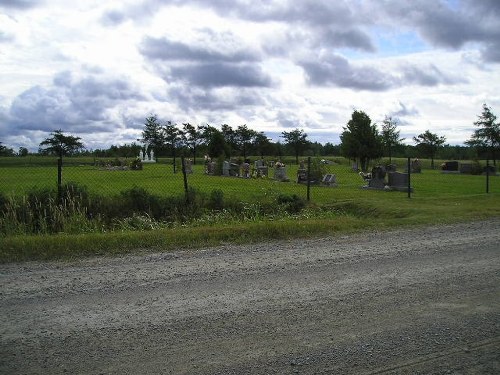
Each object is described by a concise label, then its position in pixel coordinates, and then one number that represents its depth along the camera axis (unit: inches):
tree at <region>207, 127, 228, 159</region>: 2468.0
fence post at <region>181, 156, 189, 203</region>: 595.2
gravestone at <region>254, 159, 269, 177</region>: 1283.2
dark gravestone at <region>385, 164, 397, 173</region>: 1133.7
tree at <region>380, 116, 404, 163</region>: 2458.2
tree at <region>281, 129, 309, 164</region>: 3442.4
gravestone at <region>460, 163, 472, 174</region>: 1766.4
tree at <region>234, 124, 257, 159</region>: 3450.1
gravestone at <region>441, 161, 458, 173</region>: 1896.8
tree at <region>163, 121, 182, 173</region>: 2773.1
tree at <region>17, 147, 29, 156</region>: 2957.7
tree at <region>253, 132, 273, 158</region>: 3444.9
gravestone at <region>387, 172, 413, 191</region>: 946.7
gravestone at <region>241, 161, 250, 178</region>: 1306.7
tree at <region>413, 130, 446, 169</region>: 2549.2
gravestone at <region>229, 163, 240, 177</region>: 1359.3
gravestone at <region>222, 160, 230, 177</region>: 1371.9
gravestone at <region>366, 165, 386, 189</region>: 971.0
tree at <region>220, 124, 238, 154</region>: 3452.3
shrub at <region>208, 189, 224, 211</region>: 621.6
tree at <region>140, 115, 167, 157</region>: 2817.4
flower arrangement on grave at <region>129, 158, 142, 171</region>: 1615.0
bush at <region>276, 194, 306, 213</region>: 655.1
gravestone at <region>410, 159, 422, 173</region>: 1866.4
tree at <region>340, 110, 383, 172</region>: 1886.1
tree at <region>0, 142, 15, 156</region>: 2822.3
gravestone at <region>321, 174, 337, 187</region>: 1058.7
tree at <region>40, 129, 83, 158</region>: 2162.2
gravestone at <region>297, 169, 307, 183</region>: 1120.9
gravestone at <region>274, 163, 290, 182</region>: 1195.9
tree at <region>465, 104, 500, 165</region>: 2126.0
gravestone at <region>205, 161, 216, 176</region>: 1408.5
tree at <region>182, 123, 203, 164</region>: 3225.9
